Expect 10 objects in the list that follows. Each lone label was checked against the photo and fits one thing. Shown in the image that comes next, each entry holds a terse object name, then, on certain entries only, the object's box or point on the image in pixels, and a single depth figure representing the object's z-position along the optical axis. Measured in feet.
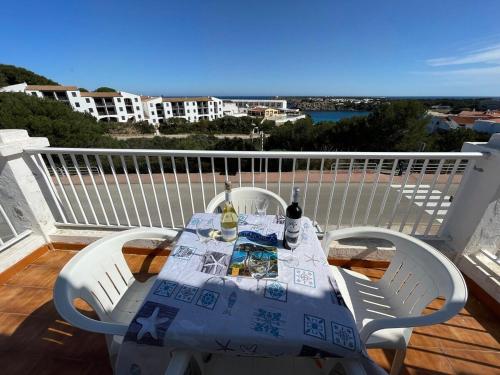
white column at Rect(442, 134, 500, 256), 5.81
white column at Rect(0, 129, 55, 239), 6.35
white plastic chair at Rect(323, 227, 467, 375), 3.09
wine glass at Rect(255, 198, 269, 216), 5.03
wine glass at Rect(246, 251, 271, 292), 3.26
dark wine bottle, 3.43
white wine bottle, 3.90
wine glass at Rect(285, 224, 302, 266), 3.54
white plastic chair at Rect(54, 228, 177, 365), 2.96
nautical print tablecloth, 2.42
